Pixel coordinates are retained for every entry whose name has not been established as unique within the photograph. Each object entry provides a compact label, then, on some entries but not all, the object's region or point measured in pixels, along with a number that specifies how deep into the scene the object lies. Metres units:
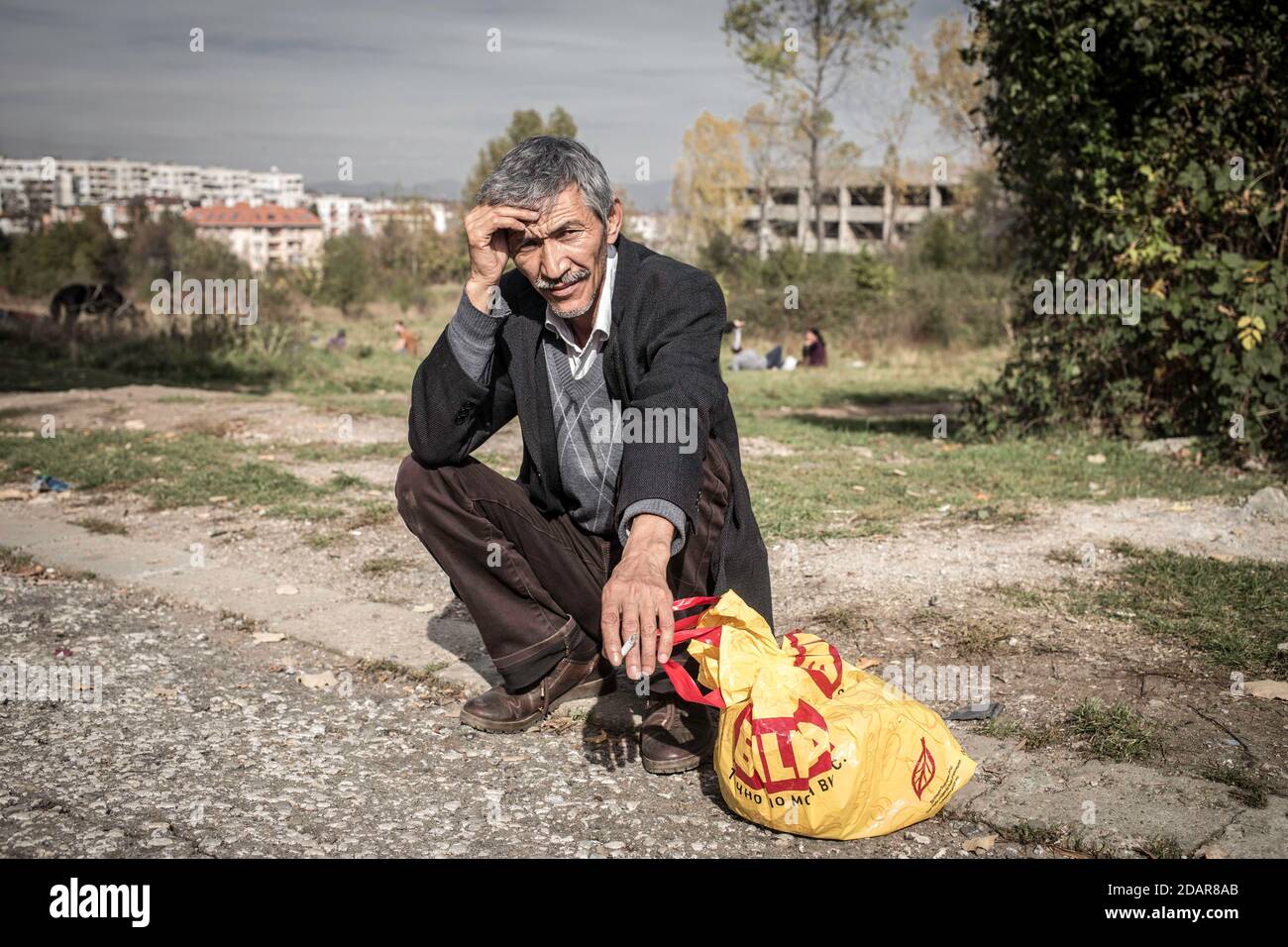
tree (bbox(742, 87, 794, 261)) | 30.45
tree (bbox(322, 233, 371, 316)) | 27.09
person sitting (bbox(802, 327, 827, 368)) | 18.31
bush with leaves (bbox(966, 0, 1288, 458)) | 7.11
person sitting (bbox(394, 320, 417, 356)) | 18.58
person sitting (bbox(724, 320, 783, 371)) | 17.67
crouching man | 2.94
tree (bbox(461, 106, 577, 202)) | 33.31
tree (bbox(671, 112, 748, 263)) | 34.78
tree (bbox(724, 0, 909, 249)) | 26.77
